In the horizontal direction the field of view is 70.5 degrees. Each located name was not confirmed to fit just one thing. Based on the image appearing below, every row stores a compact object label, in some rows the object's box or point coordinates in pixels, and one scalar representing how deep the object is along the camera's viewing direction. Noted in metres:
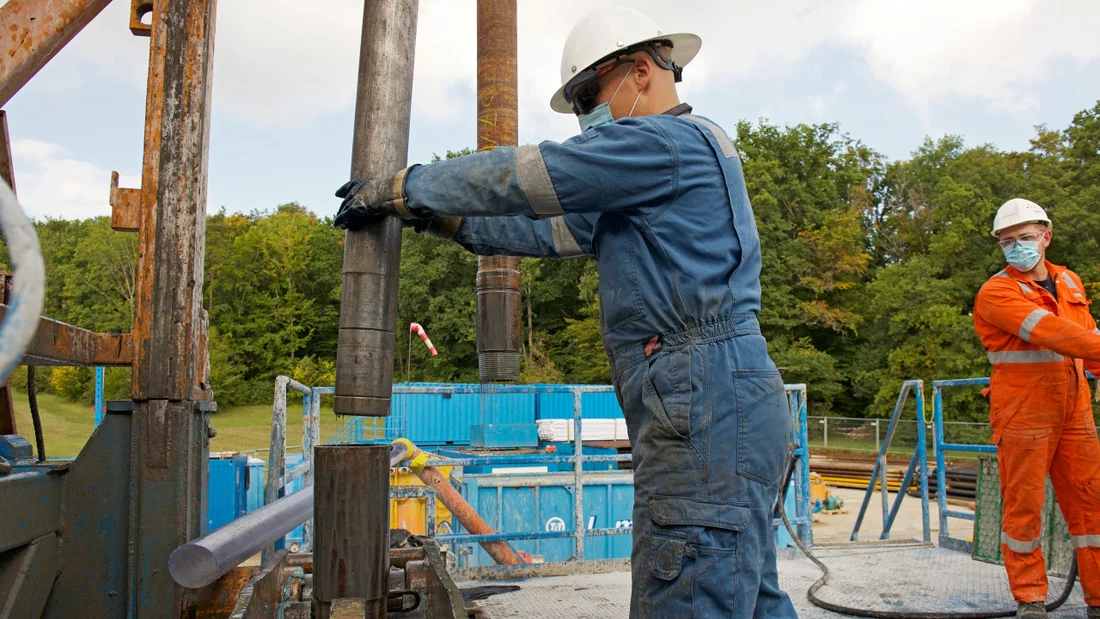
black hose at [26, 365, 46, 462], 3.00
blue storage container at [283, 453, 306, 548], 9.26
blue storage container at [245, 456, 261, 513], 11.27
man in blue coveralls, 2.02
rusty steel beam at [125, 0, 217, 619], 2.85
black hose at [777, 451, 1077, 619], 4.00
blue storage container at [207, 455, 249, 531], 11.70
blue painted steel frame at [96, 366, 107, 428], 8.00
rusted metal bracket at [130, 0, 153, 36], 3.08
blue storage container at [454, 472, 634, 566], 10.01
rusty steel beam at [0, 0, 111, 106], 2.60
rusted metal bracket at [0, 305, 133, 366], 2.38
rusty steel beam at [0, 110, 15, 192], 3.00
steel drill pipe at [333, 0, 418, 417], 2.58
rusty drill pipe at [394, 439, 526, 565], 6.79
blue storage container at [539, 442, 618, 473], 12.77
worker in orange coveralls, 3.89
